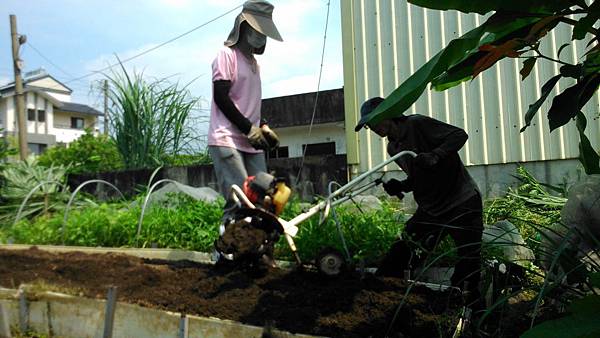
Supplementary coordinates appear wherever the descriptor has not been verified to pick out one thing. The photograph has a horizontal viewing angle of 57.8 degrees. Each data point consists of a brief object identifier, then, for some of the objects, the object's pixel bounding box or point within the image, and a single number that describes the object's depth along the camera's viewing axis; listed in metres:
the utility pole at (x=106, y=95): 9.88
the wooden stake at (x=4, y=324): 3.15
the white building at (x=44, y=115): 48.59
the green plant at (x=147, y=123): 9.48
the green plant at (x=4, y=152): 10.11
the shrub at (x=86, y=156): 11.01
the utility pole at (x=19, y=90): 16.69
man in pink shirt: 4.07
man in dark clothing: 3.21
